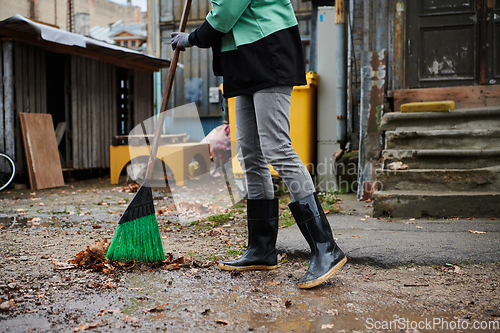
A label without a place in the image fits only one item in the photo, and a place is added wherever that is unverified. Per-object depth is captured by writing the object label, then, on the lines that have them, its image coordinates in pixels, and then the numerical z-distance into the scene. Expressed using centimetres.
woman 217
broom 241
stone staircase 365
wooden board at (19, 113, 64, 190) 703
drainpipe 561
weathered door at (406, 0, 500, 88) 509
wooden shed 698
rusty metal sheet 518
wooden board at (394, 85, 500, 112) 477
